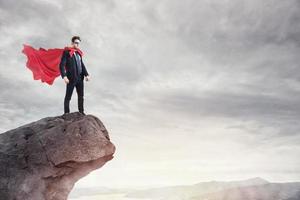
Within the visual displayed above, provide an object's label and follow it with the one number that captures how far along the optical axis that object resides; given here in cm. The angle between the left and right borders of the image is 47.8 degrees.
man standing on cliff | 1709
